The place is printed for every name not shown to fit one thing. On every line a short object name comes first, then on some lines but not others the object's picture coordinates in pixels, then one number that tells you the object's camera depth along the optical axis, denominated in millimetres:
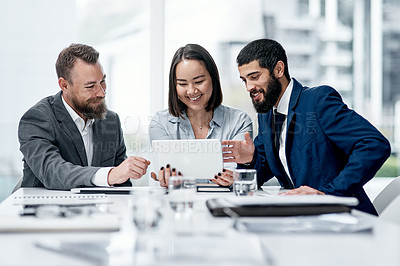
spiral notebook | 1494
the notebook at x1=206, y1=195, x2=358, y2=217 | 1217
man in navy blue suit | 1979
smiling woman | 2652
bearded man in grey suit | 2092
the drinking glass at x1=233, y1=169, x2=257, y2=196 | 1624
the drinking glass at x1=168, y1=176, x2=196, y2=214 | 1327
